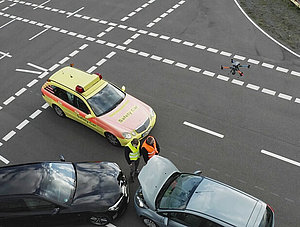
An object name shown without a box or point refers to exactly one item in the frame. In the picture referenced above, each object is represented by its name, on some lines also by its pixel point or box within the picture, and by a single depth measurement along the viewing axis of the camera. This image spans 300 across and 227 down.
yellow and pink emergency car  12.27
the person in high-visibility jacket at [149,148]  10.50
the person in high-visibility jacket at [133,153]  10.45
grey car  8.48
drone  15.53
